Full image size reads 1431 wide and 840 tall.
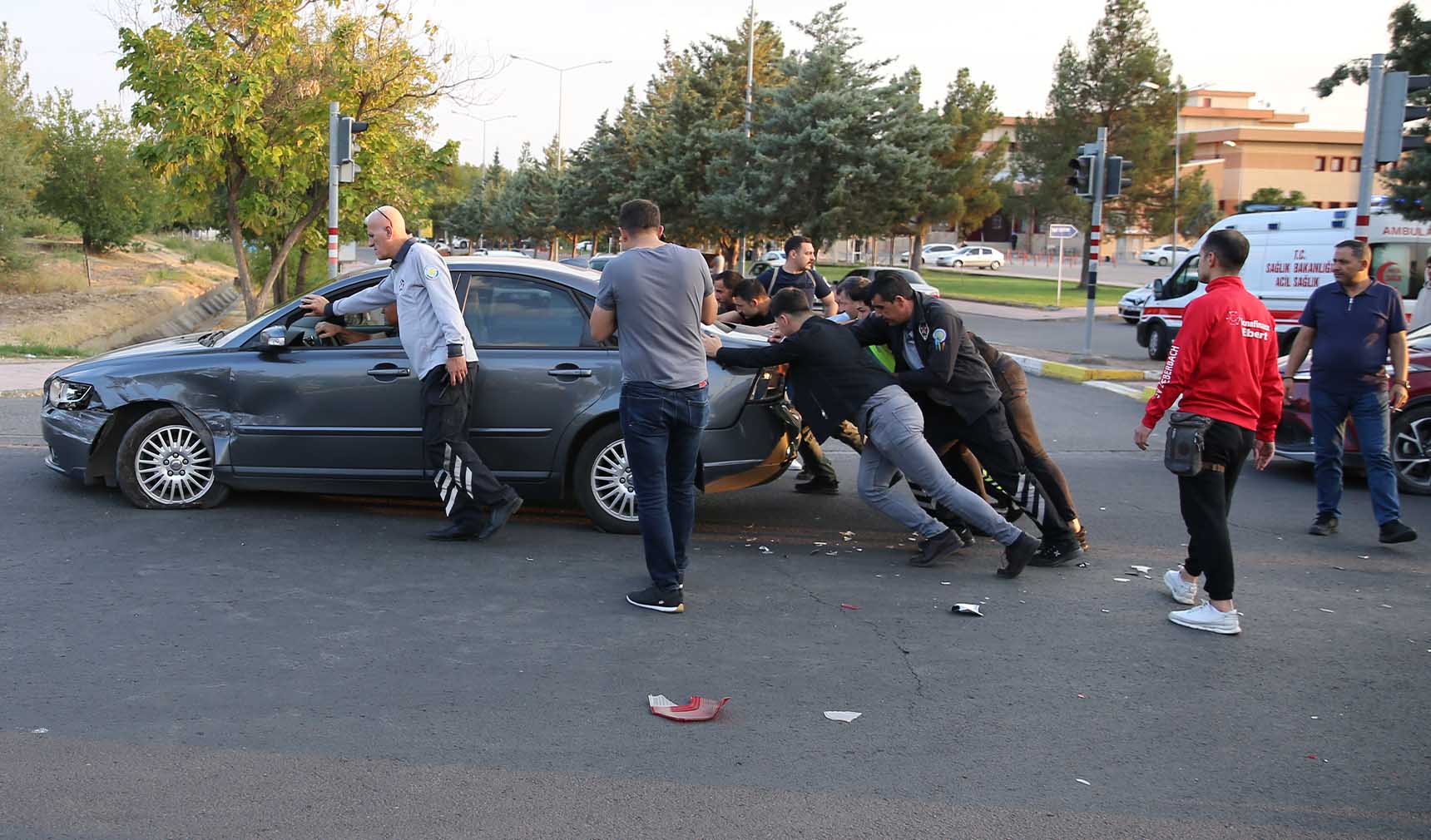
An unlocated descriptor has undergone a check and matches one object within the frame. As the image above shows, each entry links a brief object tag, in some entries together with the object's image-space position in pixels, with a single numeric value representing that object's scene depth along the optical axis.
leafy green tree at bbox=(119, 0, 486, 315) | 17.95
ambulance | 18.80
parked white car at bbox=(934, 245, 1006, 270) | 68.69
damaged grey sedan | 7.18
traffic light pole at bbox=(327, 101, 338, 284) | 16.39
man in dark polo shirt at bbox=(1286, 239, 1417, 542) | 7.61
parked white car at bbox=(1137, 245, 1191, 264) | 69.88
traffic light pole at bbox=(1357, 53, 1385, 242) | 13.45
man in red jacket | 5.61
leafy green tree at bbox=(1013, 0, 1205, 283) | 43.97
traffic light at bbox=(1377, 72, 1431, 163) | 13.27
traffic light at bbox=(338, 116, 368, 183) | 16.41
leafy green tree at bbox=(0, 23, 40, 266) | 27.94
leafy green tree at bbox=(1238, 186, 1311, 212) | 52.84
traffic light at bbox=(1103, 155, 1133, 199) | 18.27
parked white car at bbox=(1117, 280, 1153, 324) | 27.92
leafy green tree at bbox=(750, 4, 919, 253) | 35.47
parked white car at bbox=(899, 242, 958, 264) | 70.38
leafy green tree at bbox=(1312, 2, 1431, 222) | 20.22
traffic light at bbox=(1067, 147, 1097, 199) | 18.58
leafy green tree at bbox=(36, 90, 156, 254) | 36.19
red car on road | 9.15
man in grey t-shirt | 5.68
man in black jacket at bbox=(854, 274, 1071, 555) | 6.57
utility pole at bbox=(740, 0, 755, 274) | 38.30
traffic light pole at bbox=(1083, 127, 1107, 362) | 18.39
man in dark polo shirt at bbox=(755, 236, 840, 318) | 10.01
